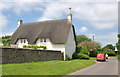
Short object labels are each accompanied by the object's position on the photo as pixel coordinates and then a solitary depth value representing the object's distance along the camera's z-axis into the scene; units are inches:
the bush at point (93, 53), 1127.2
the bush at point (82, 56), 791.2
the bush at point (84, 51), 823.4
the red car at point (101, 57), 740.1
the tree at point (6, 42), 897.1
